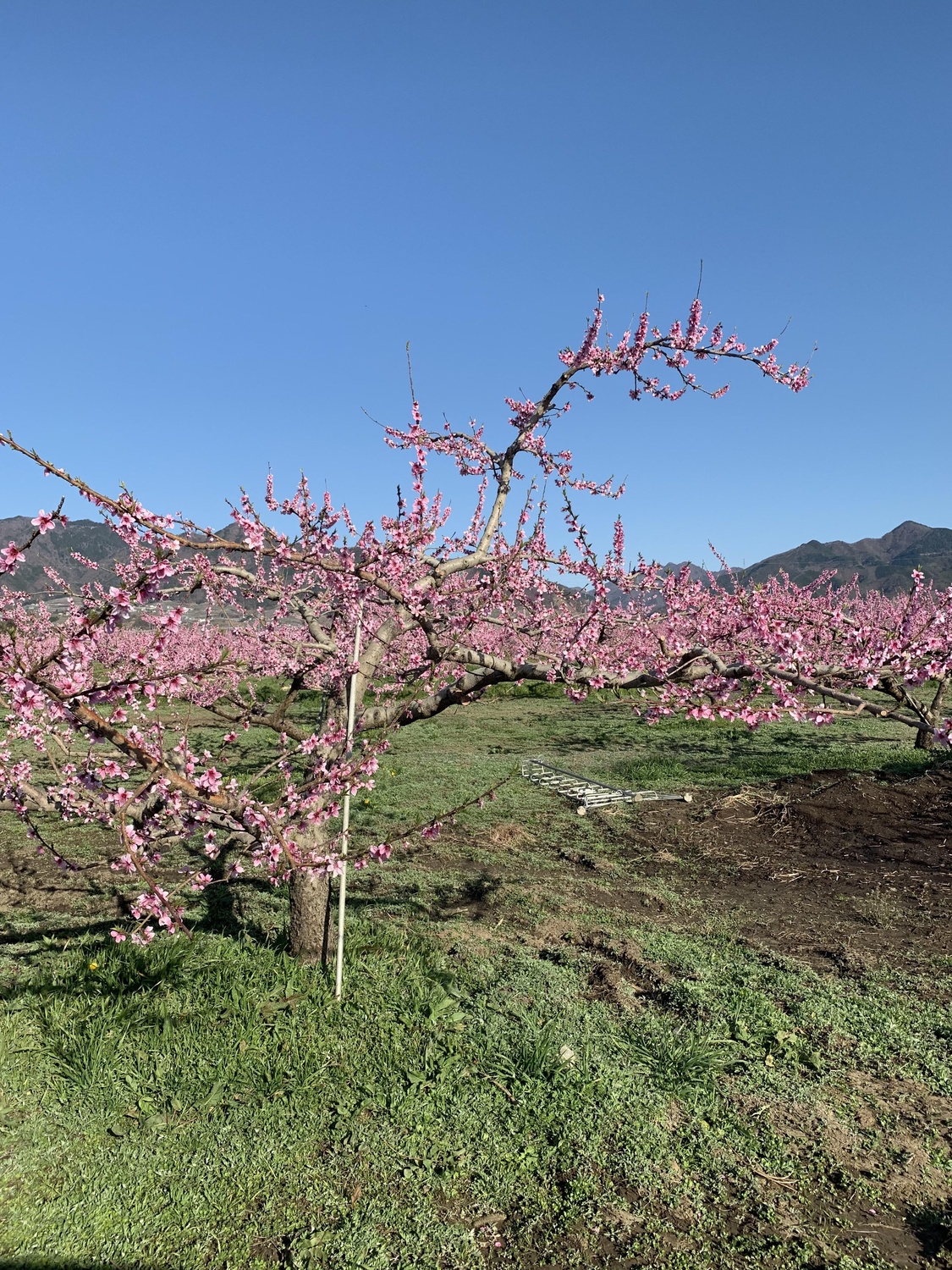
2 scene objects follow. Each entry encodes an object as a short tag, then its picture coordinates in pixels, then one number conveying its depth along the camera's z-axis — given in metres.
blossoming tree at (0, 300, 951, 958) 3.44
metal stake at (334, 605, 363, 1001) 4.72
